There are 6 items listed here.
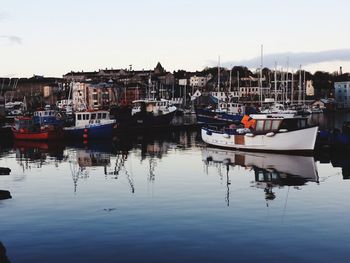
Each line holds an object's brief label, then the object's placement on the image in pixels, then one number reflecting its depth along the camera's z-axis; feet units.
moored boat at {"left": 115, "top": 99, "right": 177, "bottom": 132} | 229.66
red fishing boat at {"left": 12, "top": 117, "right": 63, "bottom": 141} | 185.45
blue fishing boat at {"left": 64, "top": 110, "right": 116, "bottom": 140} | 190.84
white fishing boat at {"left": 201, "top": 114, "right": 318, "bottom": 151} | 131.85
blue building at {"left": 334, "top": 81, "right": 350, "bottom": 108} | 590.76
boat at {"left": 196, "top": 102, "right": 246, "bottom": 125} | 233.92
